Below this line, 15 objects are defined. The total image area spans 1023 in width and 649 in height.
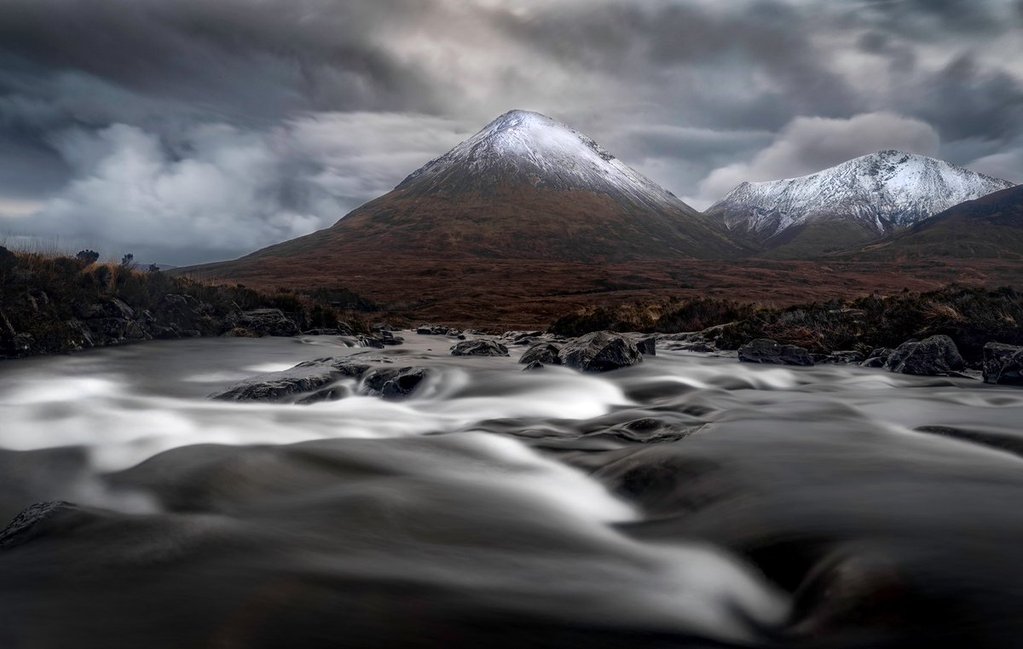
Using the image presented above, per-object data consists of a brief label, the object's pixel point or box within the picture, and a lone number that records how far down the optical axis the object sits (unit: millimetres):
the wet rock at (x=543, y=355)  17188
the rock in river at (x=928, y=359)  15227
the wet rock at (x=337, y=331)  28356
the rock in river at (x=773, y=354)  17891
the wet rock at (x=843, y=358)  17891
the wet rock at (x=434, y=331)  34062
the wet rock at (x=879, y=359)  16656
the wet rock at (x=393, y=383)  13164
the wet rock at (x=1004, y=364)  13188
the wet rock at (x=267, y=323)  25344
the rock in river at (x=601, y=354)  16469
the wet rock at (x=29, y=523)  4570
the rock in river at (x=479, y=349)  21141
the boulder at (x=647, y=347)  19938
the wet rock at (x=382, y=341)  24938
